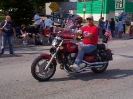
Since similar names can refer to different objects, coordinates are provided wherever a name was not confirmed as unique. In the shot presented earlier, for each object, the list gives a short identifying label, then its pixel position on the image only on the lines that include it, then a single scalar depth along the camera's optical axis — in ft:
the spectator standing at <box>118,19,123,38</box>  71.63
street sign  71.67
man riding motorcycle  23.67
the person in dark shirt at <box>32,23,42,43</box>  51.83
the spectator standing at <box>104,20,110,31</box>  69.69
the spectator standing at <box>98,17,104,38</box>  67.89
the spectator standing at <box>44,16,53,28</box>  59.77
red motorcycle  22.86
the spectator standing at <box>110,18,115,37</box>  72.20
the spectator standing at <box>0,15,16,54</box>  36.83
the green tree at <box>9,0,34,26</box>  62.28
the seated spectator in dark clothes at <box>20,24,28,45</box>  50.11
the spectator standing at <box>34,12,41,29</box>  60.22
